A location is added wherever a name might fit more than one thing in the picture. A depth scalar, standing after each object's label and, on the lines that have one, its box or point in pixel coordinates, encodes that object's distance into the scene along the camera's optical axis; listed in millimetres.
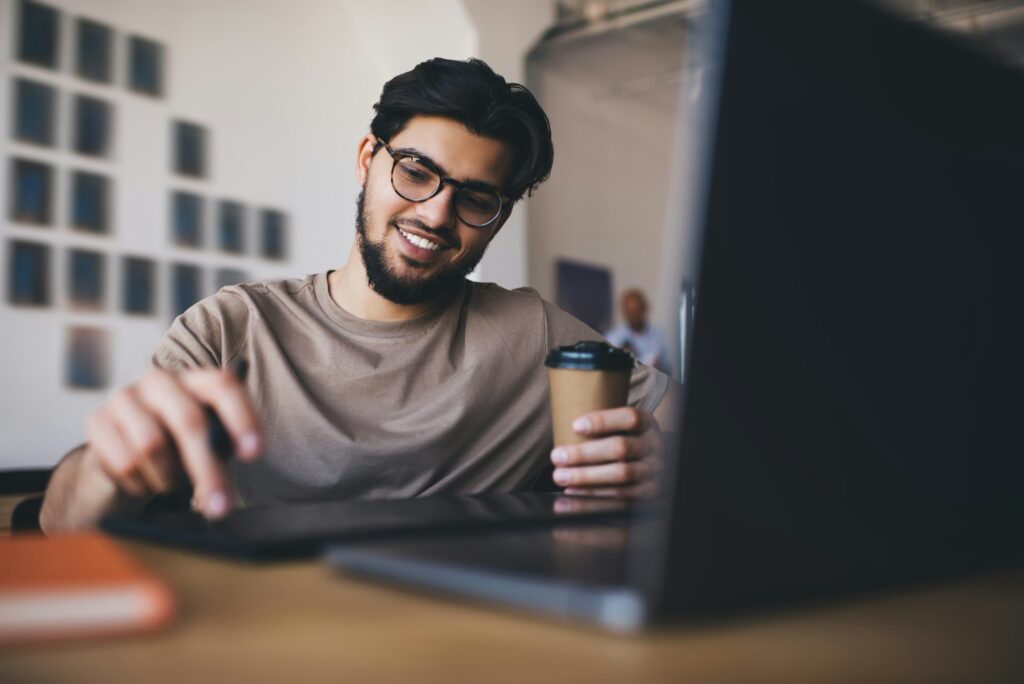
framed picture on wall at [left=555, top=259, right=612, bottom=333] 6965
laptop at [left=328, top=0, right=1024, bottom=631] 321
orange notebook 306
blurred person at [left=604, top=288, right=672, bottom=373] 6390
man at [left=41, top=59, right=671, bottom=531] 1245
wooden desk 278
